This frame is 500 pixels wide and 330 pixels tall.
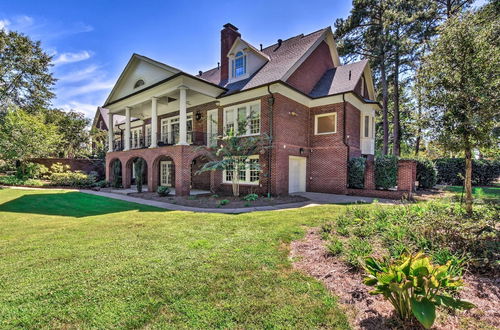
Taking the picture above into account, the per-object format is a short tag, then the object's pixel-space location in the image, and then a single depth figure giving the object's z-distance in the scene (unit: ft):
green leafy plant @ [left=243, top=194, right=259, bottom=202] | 35.91
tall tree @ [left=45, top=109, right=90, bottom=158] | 95.40
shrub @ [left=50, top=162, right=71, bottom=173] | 66.59
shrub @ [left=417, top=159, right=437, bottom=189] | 47.96
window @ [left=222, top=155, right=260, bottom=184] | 42.31
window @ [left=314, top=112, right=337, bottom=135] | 45.42
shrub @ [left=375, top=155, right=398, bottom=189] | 39.99
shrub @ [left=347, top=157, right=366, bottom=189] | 41.70
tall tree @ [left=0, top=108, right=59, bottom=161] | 61.82
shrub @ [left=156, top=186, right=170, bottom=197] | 41.50
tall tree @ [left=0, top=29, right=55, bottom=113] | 78.43
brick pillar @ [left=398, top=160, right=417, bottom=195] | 37.27
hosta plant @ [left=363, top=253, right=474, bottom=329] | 6.68
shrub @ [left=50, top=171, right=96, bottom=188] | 57.72
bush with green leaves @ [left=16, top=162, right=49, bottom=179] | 62.63
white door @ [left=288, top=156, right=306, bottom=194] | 44.32
